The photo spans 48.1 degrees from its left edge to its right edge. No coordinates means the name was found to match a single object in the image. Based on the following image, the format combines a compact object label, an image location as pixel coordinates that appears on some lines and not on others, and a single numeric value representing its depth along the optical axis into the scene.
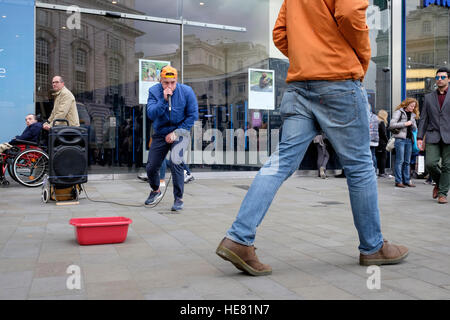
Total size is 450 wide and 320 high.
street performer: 6.16
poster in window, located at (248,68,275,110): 11.95
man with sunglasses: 7.19
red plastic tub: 4.10
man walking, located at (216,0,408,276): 3.16
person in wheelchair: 9.03
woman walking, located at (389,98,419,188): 9.86
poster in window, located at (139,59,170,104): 10.87
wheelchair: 8.75
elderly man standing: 7.83
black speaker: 6.68
